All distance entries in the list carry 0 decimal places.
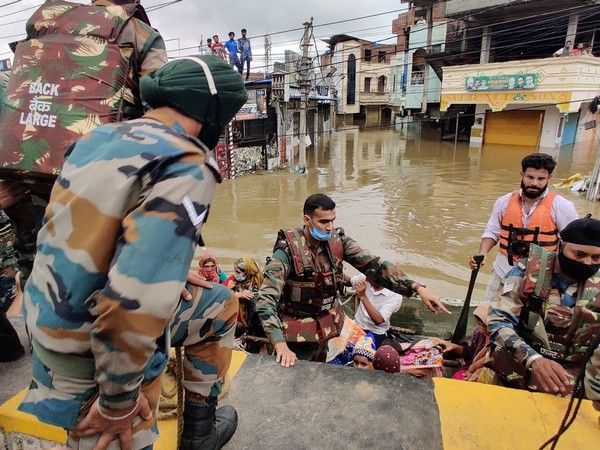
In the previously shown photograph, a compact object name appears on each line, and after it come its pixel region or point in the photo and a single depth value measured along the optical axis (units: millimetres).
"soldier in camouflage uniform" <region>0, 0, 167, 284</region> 1737
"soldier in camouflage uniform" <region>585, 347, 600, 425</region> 1989
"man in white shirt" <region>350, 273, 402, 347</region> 4371
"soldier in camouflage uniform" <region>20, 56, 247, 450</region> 1075
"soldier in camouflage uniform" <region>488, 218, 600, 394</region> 2314
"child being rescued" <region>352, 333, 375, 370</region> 3771
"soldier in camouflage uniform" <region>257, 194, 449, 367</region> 3127
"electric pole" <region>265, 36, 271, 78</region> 23934
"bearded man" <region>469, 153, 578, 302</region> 3980
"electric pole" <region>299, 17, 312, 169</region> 17188
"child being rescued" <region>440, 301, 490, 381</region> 3338
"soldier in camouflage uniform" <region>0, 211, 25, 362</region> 3062
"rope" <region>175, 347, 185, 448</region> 1750
